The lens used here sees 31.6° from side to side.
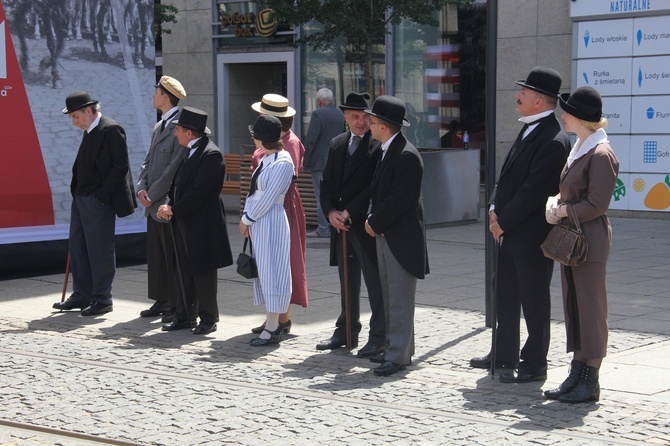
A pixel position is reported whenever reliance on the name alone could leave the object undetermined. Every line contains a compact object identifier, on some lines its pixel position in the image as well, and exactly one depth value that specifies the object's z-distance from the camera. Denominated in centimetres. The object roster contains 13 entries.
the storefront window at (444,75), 1955
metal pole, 898
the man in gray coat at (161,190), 959
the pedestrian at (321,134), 1560
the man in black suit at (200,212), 908
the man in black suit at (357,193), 811
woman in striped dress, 856
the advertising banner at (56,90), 1181
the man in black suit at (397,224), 757
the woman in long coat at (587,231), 669
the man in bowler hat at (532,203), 711
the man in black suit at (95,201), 1003
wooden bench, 1955
